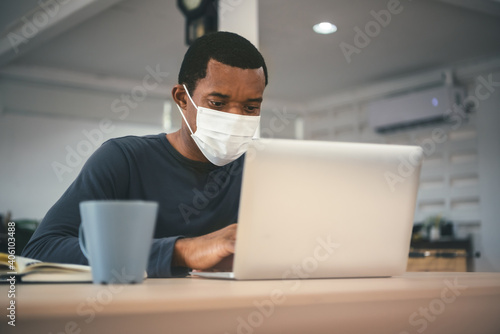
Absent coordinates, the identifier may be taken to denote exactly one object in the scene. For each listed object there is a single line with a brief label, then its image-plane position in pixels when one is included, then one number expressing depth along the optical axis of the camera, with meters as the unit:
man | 1.47
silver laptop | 0.85
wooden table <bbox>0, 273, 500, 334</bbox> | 0.49
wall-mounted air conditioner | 5.85
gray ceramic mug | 0.71
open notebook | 0.73
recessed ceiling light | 4.86
